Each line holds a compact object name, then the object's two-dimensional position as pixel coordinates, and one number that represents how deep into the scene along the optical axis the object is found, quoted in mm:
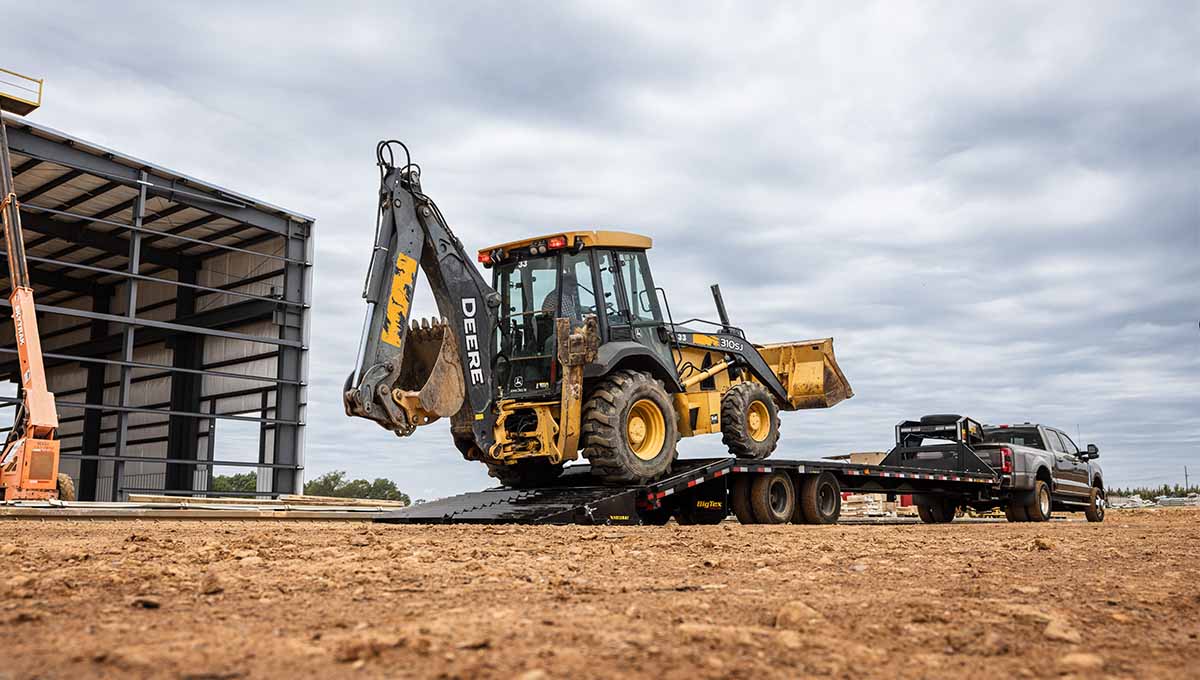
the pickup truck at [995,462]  16766
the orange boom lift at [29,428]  16047
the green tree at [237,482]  35400
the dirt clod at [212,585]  4761
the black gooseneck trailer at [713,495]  10805
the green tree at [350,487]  41125
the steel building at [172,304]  23891
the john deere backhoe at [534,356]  11070
